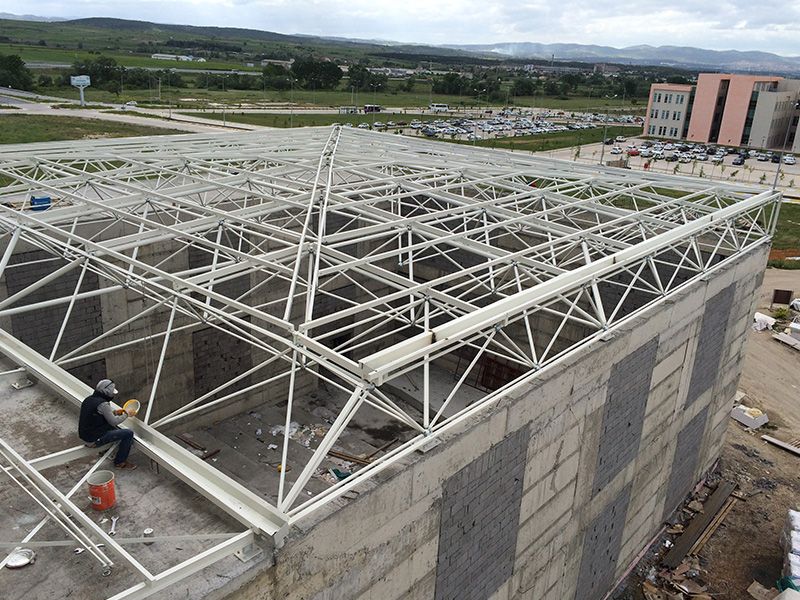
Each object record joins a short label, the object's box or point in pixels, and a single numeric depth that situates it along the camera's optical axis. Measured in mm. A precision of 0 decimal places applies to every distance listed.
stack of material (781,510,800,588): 15016
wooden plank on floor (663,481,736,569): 16547
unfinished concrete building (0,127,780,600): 7656
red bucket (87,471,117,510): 7750
